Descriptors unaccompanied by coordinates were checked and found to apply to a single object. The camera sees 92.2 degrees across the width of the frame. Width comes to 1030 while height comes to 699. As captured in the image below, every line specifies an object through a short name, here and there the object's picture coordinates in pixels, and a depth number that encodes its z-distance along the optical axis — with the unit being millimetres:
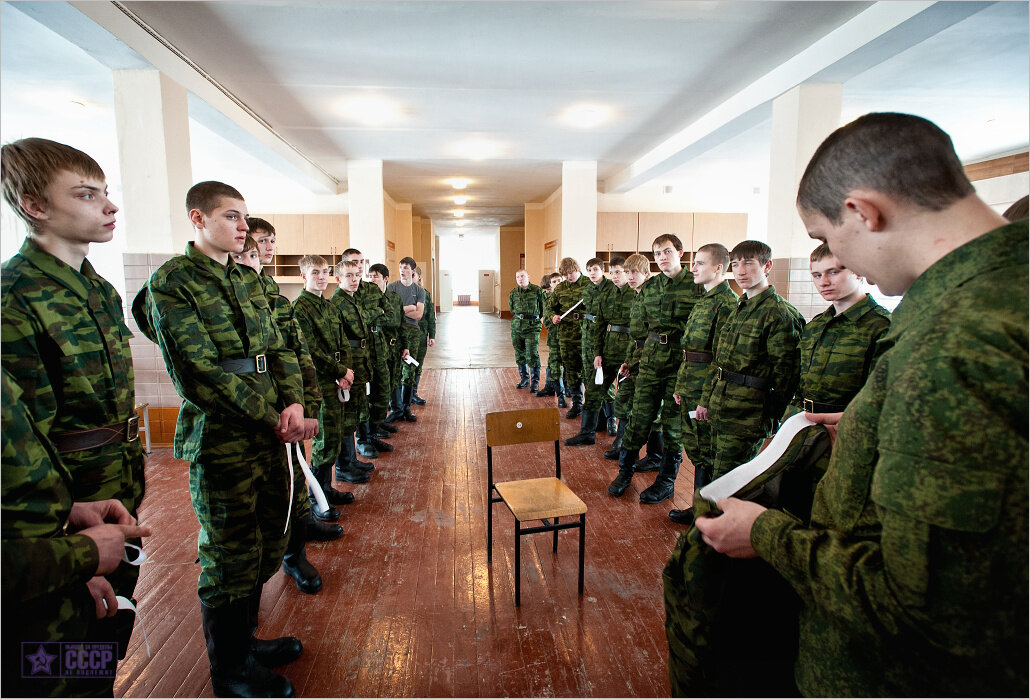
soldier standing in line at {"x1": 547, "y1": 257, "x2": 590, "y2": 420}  5422
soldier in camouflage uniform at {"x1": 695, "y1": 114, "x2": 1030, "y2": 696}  617
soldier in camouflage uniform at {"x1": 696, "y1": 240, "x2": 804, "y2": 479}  2414
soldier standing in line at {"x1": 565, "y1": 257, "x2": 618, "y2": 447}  4480
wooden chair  2156
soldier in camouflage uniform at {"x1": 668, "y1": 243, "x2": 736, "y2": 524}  2846
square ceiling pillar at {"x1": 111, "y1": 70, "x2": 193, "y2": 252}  3834
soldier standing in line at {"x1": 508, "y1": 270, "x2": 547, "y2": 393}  6523
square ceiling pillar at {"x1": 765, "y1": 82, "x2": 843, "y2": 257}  4441
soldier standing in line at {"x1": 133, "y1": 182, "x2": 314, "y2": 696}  1601
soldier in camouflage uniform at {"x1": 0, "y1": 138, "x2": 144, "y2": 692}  1218
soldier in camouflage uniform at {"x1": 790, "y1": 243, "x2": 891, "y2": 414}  2027
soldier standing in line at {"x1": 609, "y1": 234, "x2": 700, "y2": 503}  3330
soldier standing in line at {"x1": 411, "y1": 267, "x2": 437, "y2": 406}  5859
